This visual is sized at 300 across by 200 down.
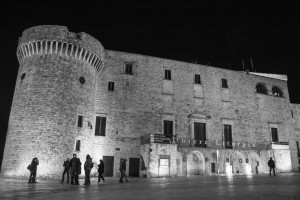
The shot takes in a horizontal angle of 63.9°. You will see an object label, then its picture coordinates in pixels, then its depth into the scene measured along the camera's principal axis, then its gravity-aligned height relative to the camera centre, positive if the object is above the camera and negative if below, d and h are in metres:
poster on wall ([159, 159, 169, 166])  19.41 -0.11
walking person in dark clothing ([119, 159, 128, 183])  14.46 -0.55
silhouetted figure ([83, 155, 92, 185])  12.60 -0.47
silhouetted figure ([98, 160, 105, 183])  14.05 -0.51
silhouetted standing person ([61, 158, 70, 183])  14.70 -0.42
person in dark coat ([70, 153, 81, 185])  13.06 -0.55
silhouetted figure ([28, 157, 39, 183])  13.70 -0.58
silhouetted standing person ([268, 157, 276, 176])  17.84 -0.01
